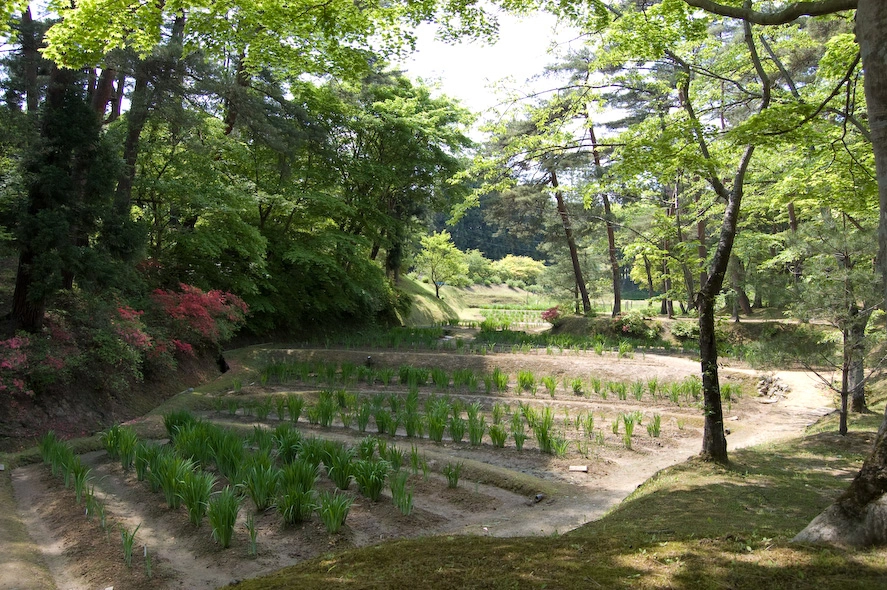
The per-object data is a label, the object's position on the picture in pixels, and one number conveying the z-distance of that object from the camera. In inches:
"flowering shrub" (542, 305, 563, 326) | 794.4
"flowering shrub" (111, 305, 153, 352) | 340.8
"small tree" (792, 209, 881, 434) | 252.1
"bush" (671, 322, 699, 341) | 633.0
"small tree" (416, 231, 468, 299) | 1173.0
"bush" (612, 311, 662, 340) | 655.8
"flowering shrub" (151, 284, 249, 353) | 416.5
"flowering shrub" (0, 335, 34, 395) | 276.2
